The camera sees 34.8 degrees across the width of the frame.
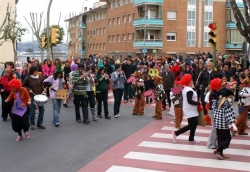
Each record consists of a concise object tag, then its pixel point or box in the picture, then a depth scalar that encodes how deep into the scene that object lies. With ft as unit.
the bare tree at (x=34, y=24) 151.31
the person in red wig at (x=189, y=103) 31.89
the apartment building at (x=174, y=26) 173.68
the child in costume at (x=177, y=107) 38.63
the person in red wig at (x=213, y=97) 28.78
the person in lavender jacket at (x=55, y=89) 39.63
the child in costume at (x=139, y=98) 47.22
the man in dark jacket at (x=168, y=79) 49.32
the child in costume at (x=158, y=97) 43.93
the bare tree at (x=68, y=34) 161.75
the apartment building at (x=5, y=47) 148.97
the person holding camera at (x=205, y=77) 44.32
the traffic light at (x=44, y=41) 70.85
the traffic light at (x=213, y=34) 48.06
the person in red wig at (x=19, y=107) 32.89
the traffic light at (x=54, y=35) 67.97
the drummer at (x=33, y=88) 37.14
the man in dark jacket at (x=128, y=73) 60.23
